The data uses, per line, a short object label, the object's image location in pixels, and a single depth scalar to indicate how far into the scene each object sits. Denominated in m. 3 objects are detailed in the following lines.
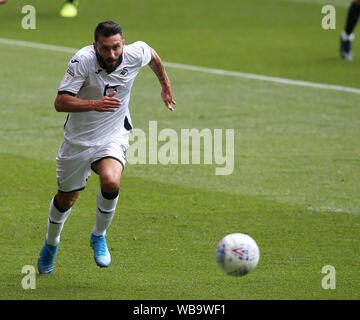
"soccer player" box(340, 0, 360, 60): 33.88
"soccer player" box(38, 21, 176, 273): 14.10
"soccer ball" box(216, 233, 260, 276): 13.10
